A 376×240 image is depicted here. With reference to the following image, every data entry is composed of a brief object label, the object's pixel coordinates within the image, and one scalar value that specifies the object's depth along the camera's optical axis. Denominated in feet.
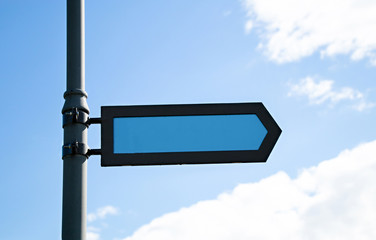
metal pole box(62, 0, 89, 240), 10.97
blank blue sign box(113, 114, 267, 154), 11.96
